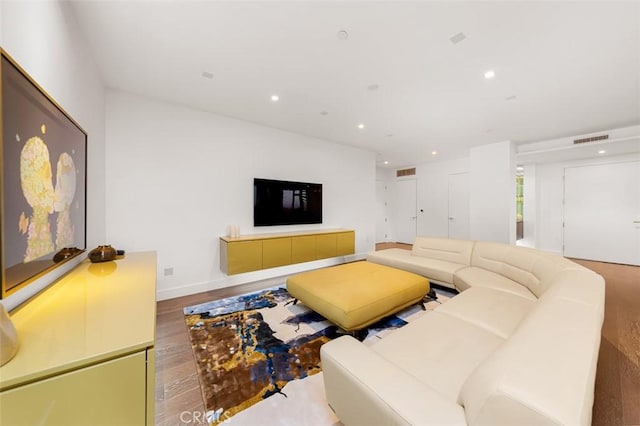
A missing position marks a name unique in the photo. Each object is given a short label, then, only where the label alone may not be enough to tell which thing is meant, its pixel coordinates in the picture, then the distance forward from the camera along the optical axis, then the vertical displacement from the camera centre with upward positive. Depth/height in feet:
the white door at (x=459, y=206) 19.87 +0.52
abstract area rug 5.00 -3.79
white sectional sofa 2.14 -2.18
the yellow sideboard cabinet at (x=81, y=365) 2.16 -1.53
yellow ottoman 6.54 -2.55
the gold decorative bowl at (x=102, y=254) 6.28 -1.13
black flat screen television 12.61 +0.60
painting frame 2.94 +0.52
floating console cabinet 10.59 -1.89
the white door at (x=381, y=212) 24.57 +0.02
